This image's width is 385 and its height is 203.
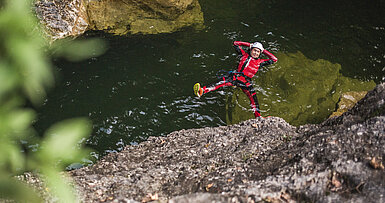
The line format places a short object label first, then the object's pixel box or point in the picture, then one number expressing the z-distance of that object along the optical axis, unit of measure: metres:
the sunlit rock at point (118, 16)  8.46
